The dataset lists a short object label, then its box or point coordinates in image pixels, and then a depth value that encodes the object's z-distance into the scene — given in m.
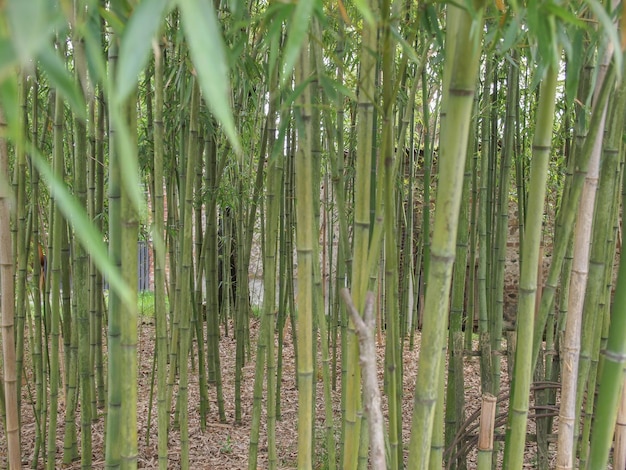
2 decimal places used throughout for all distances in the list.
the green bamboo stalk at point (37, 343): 1.97
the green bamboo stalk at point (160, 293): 1.17
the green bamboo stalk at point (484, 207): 1.90
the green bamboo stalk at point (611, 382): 0.93
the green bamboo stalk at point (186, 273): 1.42
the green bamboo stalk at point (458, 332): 1.49
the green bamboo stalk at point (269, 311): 1.36
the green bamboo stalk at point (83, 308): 1.70
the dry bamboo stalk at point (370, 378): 0.72
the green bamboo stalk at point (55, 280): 1.48
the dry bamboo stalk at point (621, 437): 1.15
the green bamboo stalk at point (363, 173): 0.92
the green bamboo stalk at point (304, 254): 0.94
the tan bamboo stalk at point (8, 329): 1.32
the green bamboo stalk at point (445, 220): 0.70
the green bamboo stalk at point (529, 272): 0.84
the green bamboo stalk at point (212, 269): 2.51
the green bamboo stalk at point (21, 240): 1.73
